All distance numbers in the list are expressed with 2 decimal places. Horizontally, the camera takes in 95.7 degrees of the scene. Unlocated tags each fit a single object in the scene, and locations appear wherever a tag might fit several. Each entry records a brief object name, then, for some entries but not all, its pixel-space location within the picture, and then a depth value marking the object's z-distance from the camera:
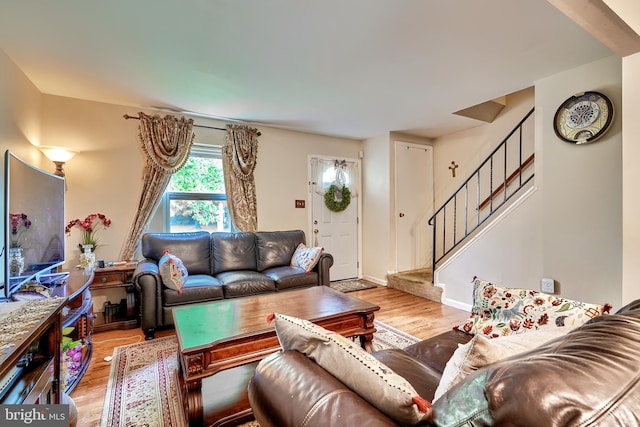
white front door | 4.63
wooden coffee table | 1.50
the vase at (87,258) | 2.90
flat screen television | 1.43
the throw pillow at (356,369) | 0.65
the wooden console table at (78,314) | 1.89
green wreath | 4.71
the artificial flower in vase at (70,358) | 1.82
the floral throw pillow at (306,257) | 3.42
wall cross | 4.62
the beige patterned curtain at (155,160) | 3.33
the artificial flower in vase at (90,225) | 3.08
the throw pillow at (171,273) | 2.69
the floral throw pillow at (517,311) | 1.28
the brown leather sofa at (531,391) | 0.42
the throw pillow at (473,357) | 0.77
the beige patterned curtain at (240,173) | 3.90
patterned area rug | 1.62
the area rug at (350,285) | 4.35
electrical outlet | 2.61
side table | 2.84
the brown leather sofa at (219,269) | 2.66
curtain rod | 3.34
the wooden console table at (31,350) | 1.01
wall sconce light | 2.80
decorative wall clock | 2.31
